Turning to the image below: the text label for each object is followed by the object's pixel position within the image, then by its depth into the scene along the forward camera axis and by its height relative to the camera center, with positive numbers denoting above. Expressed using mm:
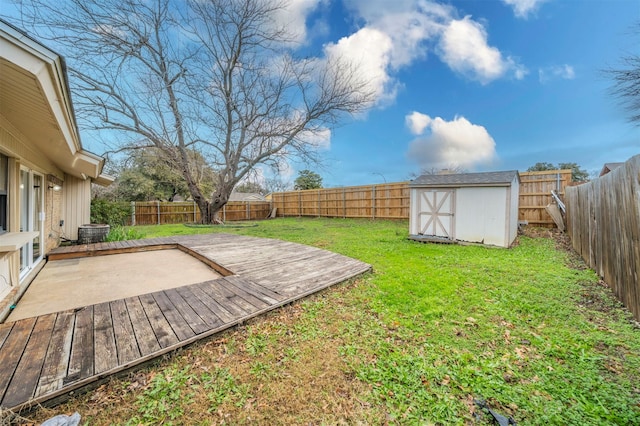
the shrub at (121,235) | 7227 -834
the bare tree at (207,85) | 10031 +5688
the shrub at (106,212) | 10766 -208
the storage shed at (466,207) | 6648 +101
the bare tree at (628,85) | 7832 +4106
